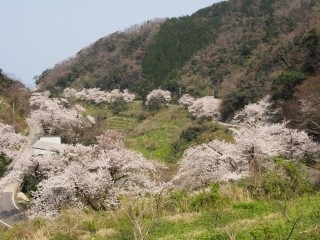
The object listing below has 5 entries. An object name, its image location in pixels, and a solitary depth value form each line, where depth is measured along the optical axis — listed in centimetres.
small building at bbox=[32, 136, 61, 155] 3482
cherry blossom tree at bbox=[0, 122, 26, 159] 3484
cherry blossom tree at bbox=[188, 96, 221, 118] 5359
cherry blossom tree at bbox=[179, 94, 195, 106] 6275
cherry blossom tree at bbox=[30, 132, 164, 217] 1838
